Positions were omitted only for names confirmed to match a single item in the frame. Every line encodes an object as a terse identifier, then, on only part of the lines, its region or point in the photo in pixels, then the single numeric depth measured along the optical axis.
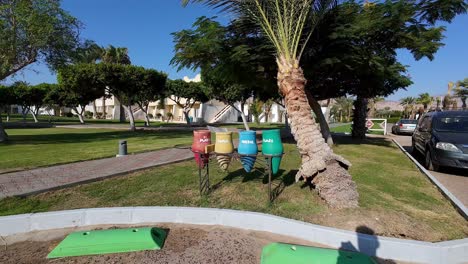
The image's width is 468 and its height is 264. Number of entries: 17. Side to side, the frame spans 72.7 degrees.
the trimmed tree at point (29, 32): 13.91
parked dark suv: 8.04
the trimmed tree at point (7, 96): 41.53
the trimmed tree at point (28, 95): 41.00
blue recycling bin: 5.38
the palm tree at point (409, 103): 64.94
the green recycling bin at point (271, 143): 5.27
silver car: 24.65
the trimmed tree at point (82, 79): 22.42
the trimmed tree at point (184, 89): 36.69
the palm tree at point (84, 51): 17.19
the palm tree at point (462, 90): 52.97
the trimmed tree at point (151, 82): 25.05
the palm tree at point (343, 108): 62.81
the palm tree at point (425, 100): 66.31
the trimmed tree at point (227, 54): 10.30
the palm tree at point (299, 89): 5.04
